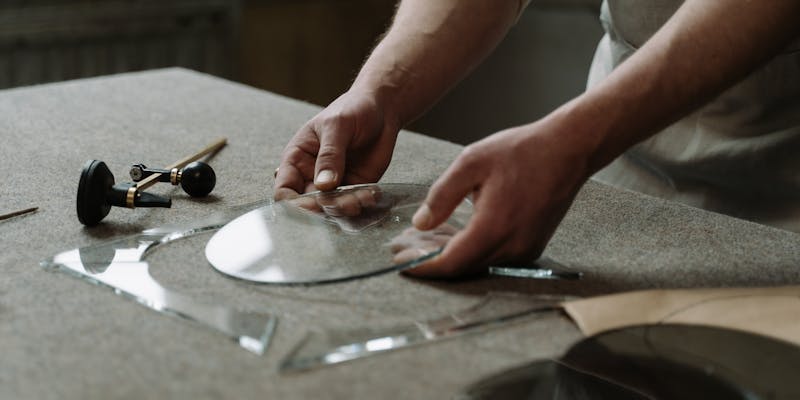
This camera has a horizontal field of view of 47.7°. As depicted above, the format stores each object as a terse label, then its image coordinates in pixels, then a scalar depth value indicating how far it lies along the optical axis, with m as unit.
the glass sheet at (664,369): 0.60
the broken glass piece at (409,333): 0.61
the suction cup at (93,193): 0.85
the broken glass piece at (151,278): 0.65
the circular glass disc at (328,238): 0.74
